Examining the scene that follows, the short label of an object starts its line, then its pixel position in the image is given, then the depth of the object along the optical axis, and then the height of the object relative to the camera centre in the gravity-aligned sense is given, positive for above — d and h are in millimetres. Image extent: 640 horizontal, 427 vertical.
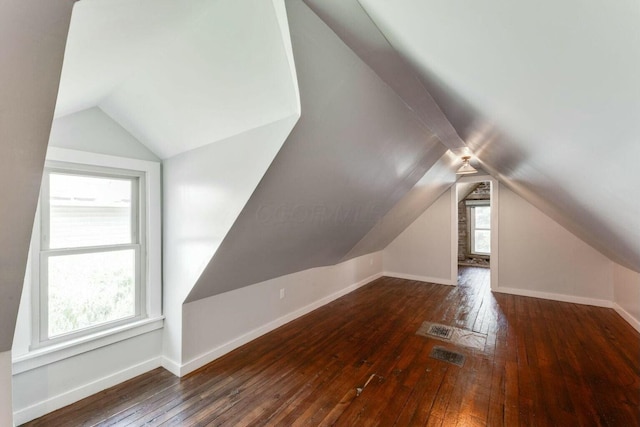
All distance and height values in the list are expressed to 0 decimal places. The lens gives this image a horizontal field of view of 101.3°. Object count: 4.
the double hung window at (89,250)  1949 -319
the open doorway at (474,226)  7457 -392
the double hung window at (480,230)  7707 -501
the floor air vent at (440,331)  3084 -1439
